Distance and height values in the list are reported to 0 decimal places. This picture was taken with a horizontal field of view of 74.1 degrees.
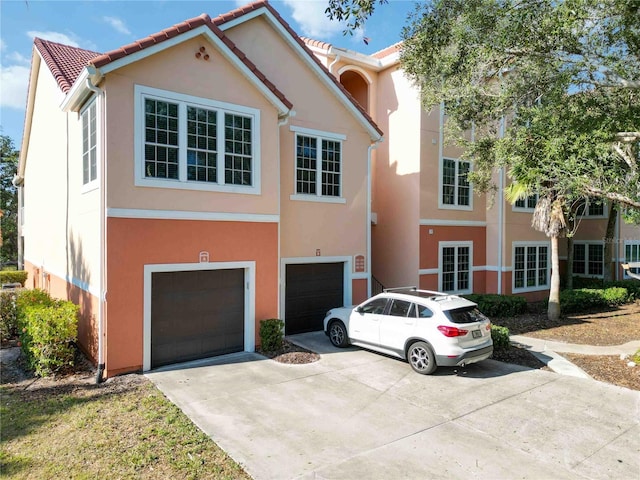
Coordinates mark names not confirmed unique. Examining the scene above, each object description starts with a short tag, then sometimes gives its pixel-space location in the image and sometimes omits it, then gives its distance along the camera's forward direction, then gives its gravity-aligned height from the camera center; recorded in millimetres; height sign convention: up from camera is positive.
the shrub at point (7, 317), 12438 -2491
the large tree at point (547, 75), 9039 +3988
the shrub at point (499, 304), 15938 -2633
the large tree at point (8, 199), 33594 +2720
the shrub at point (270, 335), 10758 -2566
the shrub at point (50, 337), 8969 -2226
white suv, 8891 -2112
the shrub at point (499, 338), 11086 -2709
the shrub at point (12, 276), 23844 -2419
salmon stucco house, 9086 +1125
